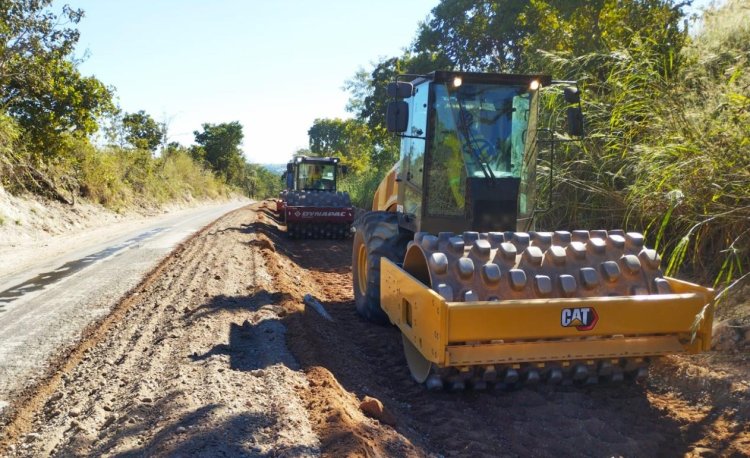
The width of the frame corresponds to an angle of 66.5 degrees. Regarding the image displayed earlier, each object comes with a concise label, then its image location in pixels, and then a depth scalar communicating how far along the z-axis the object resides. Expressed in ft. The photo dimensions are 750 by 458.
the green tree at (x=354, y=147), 118.50
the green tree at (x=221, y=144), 192.95
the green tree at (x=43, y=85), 48.06
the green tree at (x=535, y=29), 30.55
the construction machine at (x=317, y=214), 50.70
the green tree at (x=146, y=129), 123.46
